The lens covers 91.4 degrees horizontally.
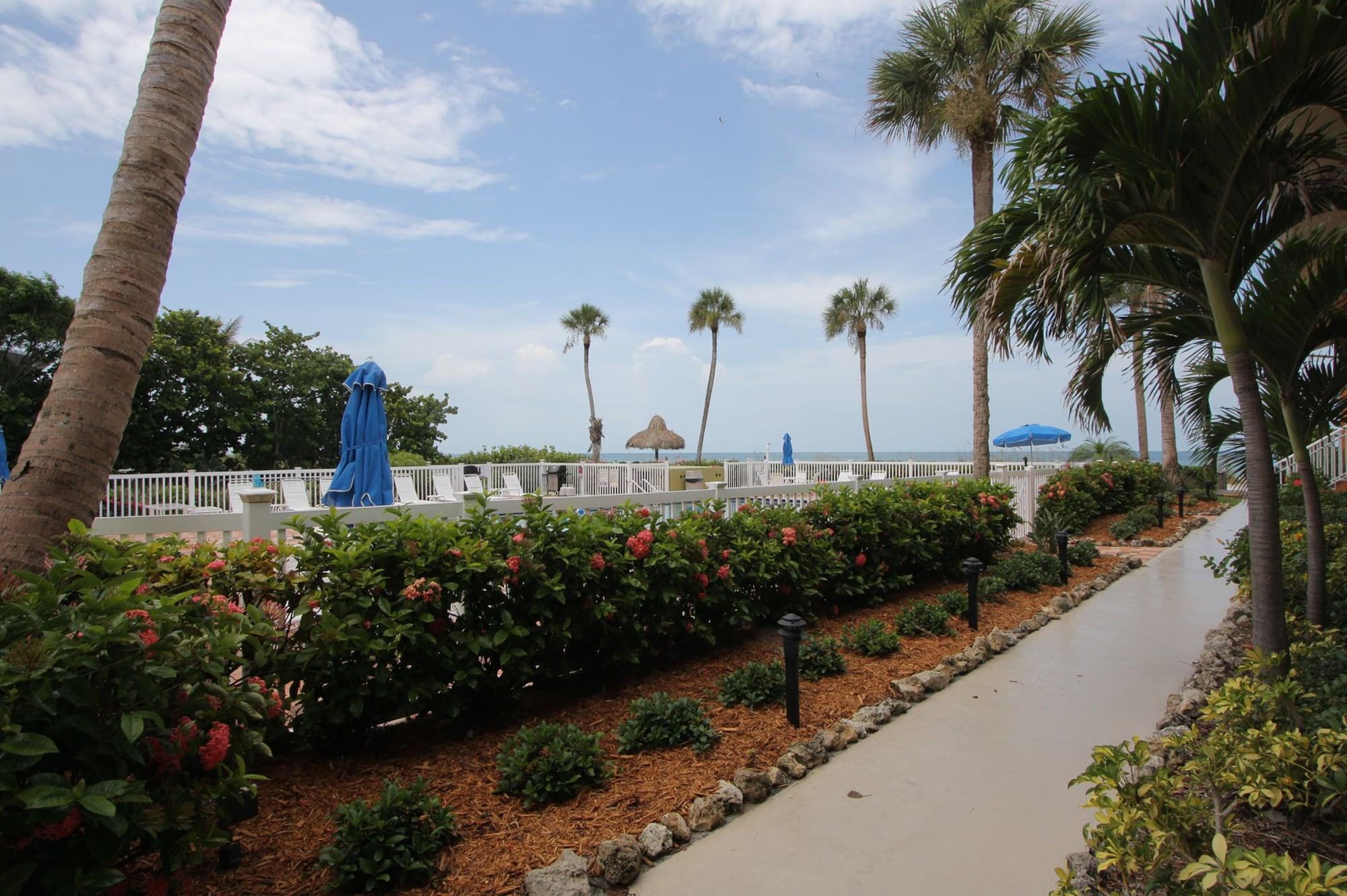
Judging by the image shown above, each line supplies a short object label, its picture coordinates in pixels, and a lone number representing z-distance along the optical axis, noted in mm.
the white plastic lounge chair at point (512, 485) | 14891
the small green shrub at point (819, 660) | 4215
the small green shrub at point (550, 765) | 2713
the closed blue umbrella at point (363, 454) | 8672
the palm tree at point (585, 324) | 36125
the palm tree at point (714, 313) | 35719
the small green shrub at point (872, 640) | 4641
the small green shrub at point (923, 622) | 5191
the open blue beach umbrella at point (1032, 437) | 25578
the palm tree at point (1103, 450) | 22484
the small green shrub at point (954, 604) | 5676
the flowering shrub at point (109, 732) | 1374
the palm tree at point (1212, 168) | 3066
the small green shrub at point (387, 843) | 2139
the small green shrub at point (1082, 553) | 8273
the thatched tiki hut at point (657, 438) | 29609
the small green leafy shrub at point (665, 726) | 3174
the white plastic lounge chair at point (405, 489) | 13195
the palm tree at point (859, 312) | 31656
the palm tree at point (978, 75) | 10156
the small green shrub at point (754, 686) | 3705
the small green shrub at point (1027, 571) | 6812
